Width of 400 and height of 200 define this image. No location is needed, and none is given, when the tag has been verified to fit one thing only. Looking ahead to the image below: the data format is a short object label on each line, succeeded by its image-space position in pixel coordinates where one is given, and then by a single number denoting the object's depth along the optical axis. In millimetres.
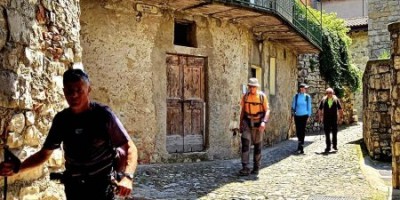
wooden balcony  9305
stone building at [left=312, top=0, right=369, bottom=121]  26891
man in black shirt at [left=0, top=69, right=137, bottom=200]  2668
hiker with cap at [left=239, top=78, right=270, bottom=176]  8117
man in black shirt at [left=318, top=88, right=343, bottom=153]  11062
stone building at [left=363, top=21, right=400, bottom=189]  9945
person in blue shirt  11172
